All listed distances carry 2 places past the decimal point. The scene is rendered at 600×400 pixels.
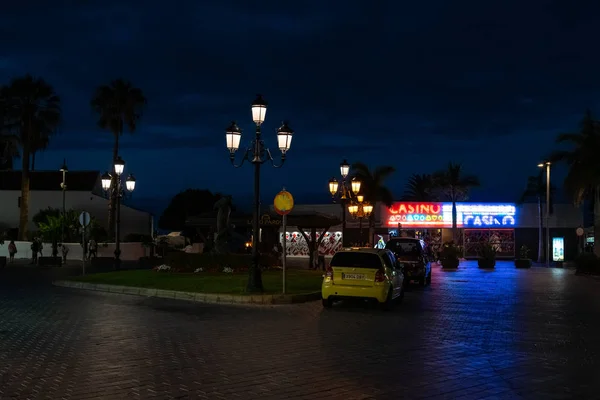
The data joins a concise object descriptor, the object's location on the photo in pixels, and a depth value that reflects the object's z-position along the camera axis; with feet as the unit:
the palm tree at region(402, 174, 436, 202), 293.06
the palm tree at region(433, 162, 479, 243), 182.50
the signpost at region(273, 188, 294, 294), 61.31
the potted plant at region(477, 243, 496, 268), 135.85
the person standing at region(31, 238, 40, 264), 136.83
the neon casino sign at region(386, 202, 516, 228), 174.70
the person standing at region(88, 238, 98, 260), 143.75
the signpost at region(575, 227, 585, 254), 174.40
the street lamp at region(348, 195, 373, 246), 117.85
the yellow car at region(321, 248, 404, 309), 52.70
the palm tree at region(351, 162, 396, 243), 164.82
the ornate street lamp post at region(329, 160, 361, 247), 98.63
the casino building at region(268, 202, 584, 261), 174.91
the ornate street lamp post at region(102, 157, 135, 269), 97.85
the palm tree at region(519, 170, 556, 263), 182.87
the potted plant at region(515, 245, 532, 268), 142.00
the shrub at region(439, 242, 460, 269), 133.39
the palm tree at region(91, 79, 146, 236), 178.19
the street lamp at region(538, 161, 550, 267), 152.51
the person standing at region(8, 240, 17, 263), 144.48
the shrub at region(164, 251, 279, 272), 91.76
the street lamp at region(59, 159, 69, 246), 155.89
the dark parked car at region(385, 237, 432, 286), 81.20
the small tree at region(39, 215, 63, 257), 161.07
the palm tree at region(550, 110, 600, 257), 117.39
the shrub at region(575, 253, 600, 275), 113.02
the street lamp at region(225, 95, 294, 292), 61.67
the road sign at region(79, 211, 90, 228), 87.13
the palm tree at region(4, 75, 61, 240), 167.53
